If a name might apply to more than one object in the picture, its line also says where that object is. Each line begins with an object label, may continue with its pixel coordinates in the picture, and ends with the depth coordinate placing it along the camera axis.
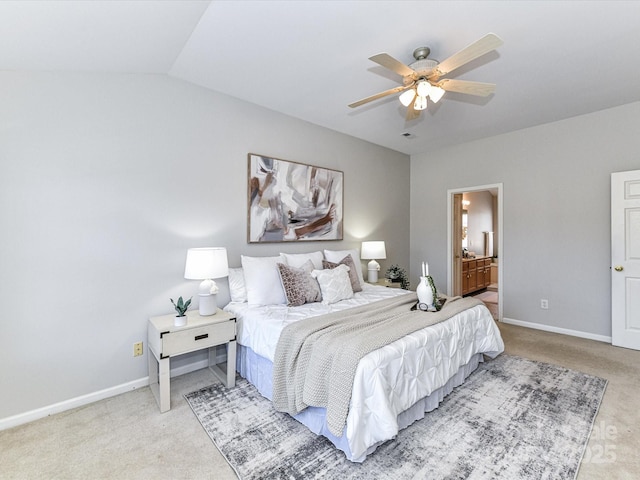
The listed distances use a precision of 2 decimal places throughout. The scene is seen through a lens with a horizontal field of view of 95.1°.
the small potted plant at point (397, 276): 4.50
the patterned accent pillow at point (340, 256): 3.70
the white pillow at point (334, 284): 2.94
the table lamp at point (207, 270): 2.44
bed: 1.63
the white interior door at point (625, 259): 3.27
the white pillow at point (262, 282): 2.79
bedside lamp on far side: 4.31
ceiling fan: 1.94
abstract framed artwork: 3.28
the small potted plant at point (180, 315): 2.30
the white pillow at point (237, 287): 2.93
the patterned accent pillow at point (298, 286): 2.80
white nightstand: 2.18
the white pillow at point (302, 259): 3.27
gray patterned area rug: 1.63
